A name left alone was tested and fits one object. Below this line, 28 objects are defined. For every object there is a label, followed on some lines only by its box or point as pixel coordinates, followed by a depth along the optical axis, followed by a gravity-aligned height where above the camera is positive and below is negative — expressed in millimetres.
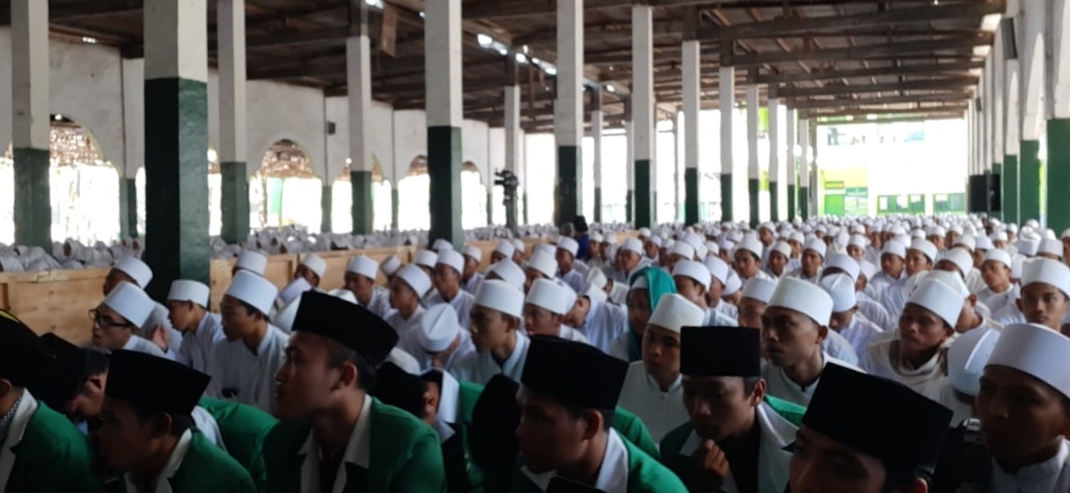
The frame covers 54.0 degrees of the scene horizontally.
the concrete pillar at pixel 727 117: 23562 +2124
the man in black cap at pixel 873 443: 2068 -467
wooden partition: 7785 -613
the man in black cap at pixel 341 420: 2748 -550
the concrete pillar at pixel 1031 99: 15445 +1765
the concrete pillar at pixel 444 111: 11859 +1162
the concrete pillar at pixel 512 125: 25011 +2132
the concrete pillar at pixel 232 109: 14984 +1548
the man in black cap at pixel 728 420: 3043 -628
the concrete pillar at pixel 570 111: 15859 +1545
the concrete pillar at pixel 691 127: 21109 +1710
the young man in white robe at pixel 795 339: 4367 -556
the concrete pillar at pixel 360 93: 17641 +2063
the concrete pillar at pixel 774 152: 30438 +1694
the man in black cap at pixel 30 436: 2926 -615
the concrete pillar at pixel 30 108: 12031 +1274
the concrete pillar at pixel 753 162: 26797 +1243
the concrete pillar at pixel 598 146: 28606 +1833
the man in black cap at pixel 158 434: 2791 -578
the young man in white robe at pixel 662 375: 4230 -672
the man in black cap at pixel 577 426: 2615 -534
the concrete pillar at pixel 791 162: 34812 +1590
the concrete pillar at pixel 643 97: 18250 +1997
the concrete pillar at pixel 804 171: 39344 +1493
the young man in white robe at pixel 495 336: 5004 -591
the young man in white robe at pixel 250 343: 5281 -644
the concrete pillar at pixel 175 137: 7738 +595
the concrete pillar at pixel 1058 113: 13000 +1383
